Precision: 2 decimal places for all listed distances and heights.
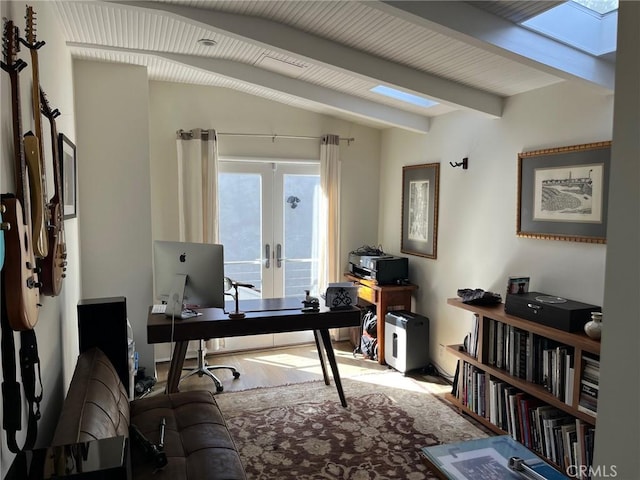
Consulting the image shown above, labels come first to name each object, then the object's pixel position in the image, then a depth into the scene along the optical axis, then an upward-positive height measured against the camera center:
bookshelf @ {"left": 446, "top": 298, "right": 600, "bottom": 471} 2.43 -1.03
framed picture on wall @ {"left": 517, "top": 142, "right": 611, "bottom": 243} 2.60 +0.13
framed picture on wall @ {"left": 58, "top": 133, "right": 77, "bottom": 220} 2.52 +0.23
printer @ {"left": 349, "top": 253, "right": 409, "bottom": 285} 4.33 -0.53
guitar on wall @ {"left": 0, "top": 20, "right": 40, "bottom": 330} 1.29 -0.08
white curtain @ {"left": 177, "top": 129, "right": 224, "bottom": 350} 4.27 +0.26
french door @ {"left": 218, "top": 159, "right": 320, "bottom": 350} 4.60 -0.16
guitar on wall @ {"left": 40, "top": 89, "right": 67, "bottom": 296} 1.81 -0.12
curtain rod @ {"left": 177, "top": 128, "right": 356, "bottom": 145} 4.26 +0.78
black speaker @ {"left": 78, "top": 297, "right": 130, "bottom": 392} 2.33 -0.60
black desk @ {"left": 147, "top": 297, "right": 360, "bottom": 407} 3.03 -0.77
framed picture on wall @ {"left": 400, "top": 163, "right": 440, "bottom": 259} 4.15 +0.04
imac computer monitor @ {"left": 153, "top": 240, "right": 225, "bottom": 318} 3.03 -0.42
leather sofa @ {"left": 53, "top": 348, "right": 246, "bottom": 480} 1.62 -1.04
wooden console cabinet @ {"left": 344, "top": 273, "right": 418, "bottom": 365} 4.27 -0.81
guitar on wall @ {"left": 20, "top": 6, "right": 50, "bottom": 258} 1.58 +0.14
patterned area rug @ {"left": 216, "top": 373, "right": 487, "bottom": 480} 2.66 -1.46
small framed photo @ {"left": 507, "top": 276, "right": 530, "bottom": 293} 3.00 -0.46
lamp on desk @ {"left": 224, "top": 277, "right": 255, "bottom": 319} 3.17 -0.70
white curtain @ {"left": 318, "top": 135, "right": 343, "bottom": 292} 4.78 +0.06
